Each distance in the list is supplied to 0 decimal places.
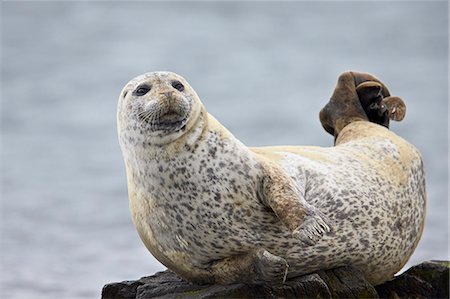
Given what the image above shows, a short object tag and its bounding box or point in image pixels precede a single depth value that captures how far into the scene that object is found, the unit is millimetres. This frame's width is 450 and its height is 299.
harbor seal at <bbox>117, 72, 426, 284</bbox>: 16812
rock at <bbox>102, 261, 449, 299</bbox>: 17344
